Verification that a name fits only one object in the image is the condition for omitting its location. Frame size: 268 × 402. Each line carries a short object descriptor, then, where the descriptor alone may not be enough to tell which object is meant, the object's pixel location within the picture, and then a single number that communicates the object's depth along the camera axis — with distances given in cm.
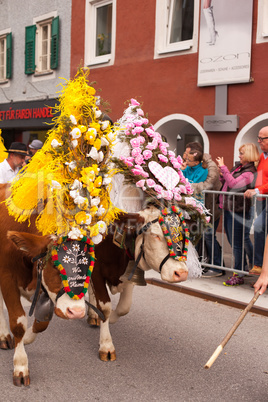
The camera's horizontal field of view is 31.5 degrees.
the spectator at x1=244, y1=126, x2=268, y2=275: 646
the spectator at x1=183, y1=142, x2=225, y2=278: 713
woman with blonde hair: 674
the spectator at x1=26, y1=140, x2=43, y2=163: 926
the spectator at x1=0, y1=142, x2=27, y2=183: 677
